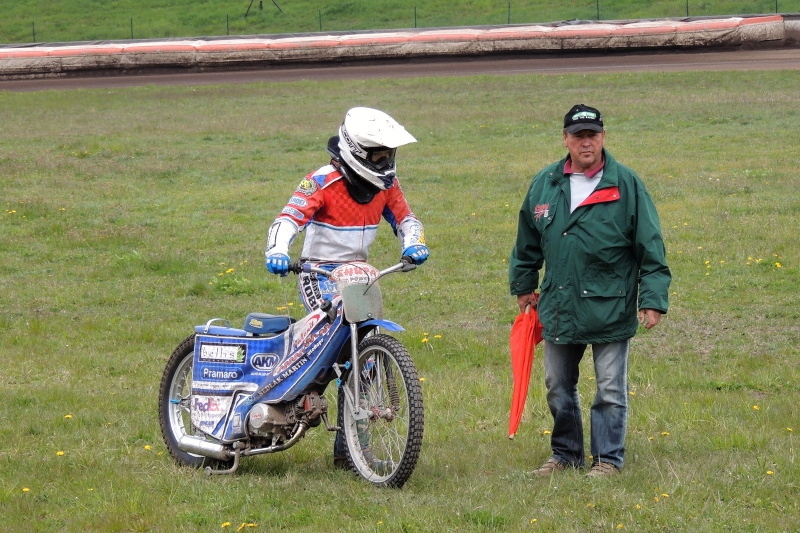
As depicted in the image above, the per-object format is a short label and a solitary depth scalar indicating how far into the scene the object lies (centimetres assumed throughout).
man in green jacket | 1252
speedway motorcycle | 1258
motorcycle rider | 1307
